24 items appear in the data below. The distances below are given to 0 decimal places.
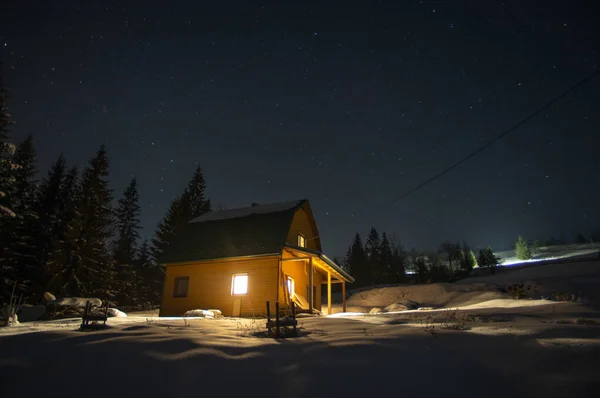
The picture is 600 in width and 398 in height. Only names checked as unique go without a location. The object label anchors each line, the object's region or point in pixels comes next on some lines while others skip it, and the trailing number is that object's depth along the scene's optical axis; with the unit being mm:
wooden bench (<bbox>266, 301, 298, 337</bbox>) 6820
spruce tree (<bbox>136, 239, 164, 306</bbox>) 36906
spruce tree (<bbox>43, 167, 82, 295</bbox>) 24422
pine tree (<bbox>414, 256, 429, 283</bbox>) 45975
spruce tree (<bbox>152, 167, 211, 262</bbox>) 36438
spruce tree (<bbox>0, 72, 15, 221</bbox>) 17125
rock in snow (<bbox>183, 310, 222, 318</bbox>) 15373
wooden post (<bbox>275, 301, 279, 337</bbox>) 6783
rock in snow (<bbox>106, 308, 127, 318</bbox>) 14400
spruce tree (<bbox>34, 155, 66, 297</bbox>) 25212
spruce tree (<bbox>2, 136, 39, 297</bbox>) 23594
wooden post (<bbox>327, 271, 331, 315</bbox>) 20039
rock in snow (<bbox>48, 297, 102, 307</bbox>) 16719
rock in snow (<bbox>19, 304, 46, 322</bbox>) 17422
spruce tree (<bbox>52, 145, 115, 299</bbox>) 24969
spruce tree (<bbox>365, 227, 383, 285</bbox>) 60875
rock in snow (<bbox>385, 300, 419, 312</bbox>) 22562
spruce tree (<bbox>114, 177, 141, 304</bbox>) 34125
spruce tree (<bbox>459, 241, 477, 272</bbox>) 60612
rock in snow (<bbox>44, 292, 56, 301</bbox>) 18559
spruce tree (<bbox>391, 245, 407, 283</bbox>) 56781
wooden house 17219
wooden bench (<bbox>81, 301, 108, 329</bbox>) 8344
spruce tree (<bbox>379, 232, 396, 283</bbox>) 57156
